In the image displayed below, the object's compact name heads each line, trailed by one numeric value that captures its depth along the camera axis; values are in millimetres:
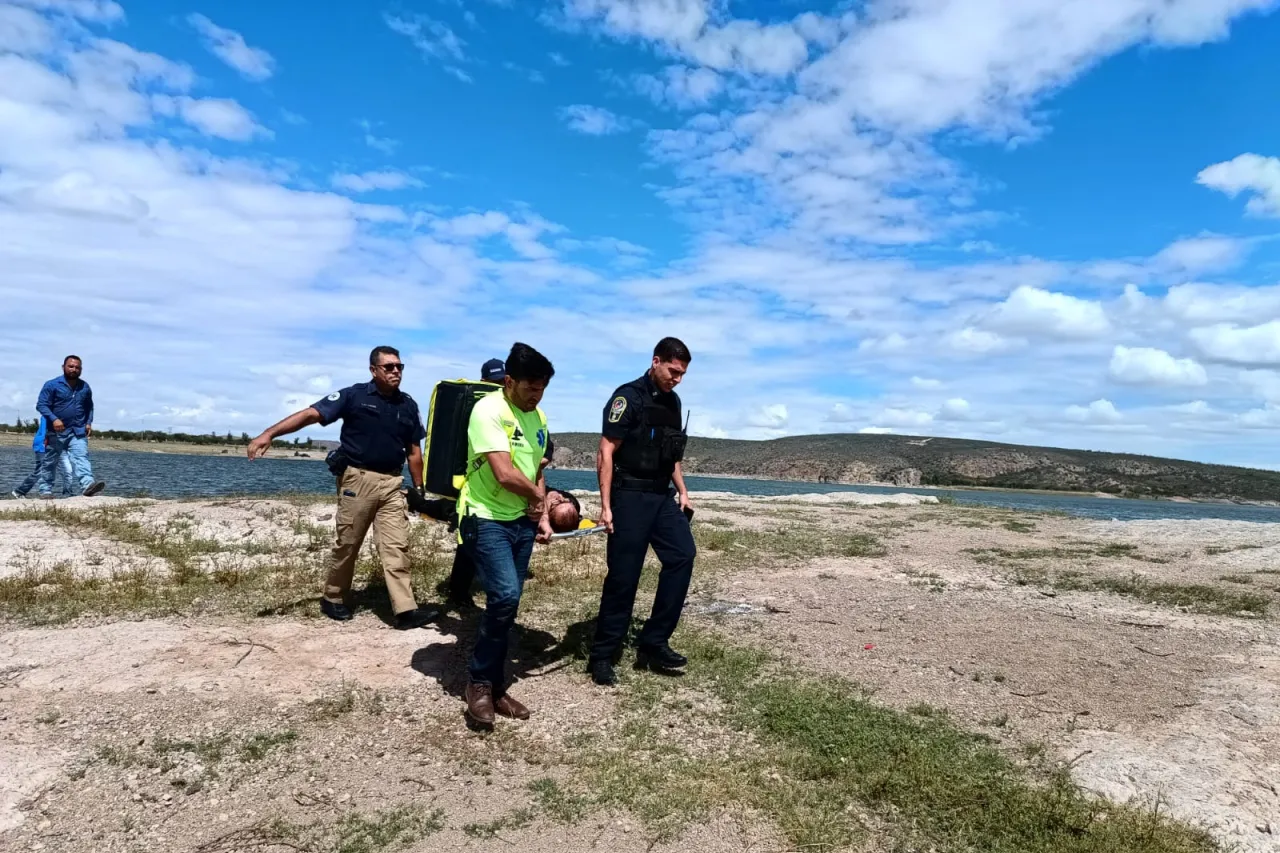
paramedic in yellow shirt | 4691
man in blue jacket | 13195
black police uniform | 5555
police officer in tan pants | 6617
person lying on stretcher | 7121
